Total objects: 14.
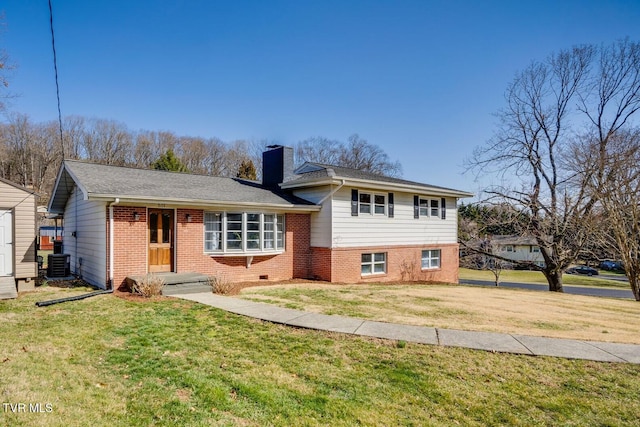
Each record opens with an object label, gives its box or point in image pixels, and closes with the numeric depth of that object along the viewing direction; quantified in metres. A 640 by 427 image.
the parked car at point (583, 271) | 47.23
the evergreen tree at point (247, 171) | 36.47
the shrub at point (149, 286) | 9.12
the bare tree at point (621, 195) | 15.45
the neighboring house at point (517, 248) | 21.84
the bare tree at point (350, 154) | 50.88
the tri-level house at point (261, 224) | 10.41
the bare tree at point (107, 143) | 44.19
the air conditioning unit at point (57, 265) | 12.90
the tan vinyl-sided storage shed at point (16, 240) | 10.28
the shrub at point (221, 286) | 9.88
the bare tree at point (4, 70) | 13.73
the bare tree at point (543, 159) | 20.28
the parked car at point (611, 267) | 49.19
